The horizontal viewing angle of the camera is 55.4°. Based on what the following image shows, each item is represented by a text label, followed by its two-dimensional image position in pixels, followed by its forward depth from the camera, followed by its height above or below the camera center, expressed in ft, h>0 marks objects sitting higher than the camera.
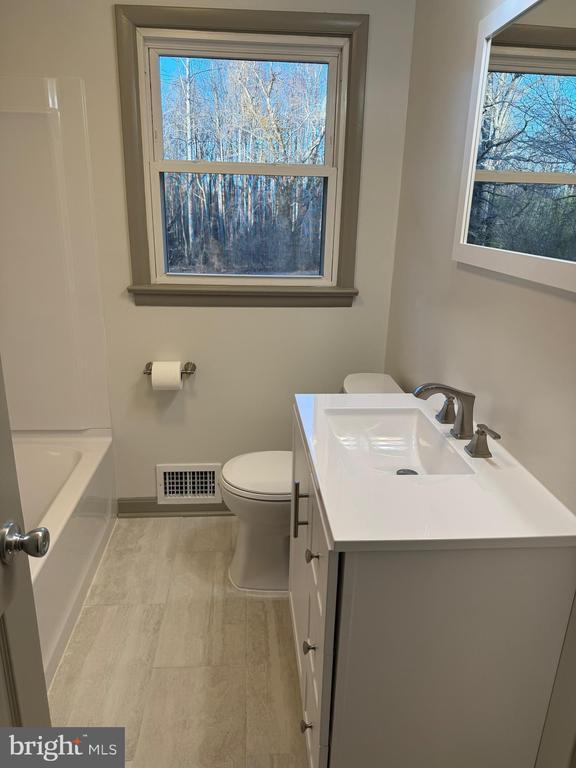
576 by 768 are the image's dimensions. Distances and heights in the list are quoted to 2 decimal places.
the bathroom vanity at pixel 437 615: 3.42 -2.53
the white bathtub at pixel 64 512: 5.90 -4.01
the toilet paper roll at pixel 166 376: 7.98 -2.54
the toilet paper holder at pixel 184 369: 8.18 -2.51
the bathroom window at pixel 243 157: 7.12 +0.48
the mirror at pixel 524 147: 3.70 +0.39
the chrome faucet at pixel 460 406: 4.74 -1.71
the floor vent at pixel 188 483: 8.80 -4.46
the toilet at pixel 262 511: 6.77 -3.74
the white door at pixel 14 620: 2.96 -2.35
